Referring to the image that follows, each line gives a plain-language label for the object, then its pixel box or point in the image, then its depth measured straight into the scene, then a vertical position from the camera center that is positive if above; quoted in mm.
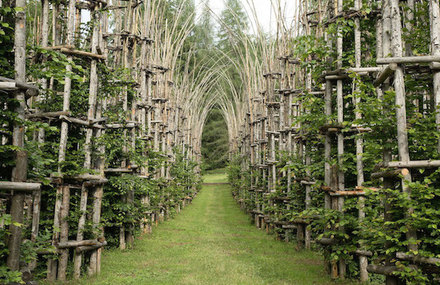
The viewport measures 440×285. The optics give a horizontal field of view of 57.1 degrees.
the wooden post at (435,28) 5053 +1947
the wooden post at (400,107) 4914 +921
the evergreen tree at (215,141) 56531 +5225
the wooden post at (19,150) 5215 +313
